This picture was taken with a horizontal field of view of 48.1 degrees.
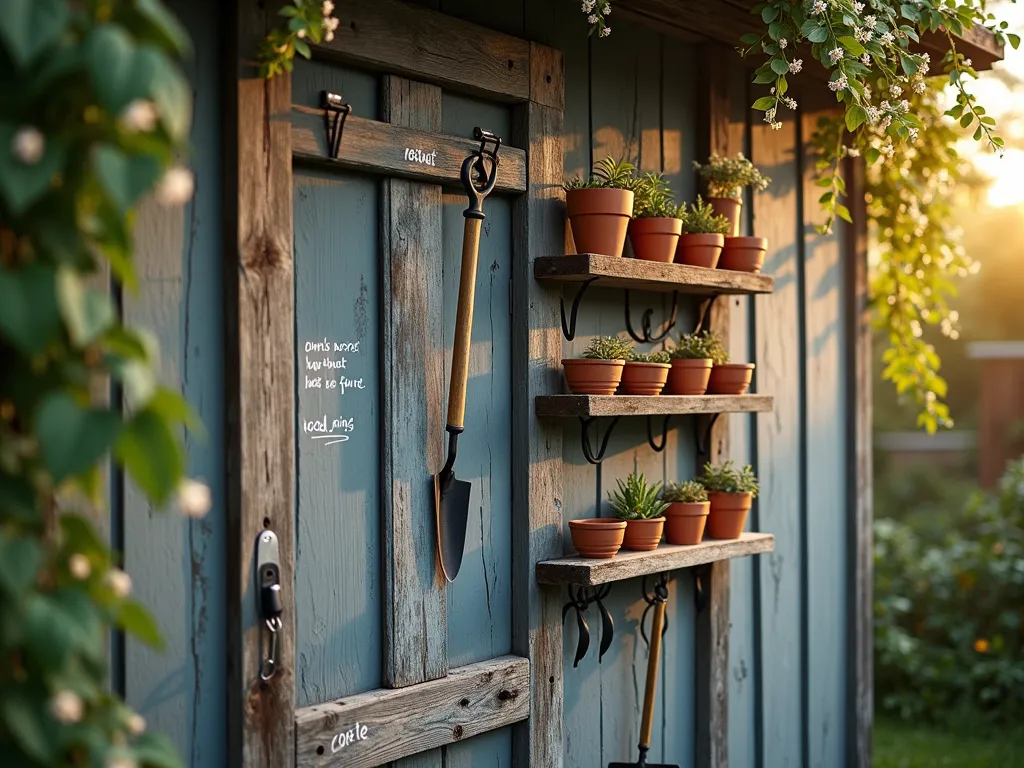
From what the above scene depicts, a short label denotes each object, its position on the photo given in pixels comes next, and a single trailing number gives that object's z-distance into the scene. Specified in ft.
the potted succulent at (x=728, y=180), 10.02
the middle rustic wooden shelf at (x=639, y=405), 8.21
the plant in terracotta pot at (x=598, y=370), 8.44
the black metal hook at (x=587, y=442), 8.82
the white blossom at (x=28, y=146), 4.06
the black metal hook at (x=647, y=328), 9.56
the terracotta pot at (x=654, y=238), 9.02
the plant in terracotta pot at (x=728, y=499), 9.82
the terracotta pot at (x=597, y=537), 8.47
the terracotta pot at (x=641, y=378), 8.86
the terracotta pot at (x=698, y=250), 9.47
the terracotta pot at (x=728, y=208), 10.05
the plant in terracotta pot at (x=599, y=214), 8.48
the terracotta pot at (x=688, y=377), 9.46
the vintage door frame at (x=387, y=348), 6.40
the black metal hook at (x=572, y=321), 8.73
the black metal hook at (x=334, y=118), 6.96
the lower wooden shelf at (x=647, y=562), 8.21
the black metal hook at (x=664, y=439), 9.72
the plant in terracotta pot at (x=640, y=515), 8.91
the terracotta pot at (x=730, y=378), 9.86
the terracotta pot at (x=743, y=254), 9.89
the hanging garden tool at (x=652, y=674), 9.19
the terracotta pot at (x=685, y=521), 9.41
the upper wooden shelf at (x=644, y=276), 8.25
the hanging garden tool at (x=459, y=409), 7.64
